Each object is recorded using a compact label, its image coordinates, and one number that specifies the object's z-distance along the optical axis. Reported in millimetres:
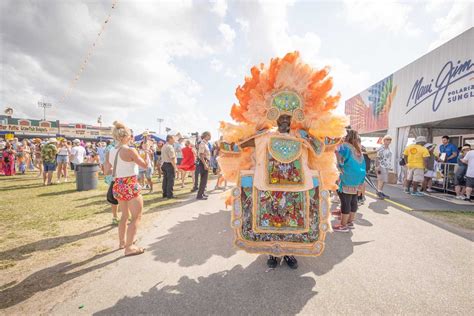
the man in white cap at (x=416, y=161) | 8195
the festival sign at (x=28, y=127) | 46938
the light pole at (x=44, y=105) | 52738
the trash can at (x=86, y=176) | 8227
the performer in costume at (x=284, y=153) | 3057
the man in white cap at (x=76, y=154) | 11008
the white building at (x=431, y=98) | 9500
